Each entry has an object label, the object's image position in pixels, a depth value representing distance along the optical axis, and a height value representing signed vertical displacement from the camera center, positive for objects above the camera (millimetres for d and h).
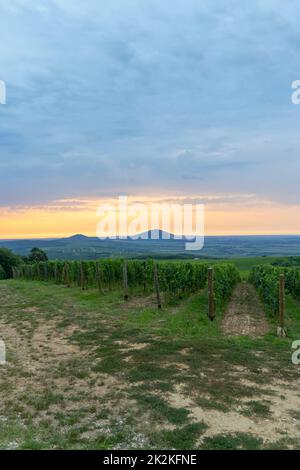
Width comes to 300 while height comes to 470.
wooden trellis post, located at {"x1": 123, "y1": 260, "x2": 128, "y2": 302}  18775 -2952
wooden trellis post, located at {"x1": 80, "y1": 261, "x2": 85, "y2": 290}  24812 -2681
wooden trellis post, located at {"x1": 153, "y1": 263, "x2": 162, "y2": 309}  15895 -2336
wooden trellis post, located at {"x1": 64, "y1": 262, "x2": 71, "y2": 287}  28503 -3196
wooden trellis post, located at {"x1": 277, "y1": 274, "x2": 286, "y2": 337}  11320 -2412
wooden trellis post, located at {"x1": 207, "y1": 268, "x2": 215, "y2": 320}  13328 -2314
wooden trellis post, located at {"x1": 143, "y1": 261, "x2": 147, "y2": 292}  21545 -2295
